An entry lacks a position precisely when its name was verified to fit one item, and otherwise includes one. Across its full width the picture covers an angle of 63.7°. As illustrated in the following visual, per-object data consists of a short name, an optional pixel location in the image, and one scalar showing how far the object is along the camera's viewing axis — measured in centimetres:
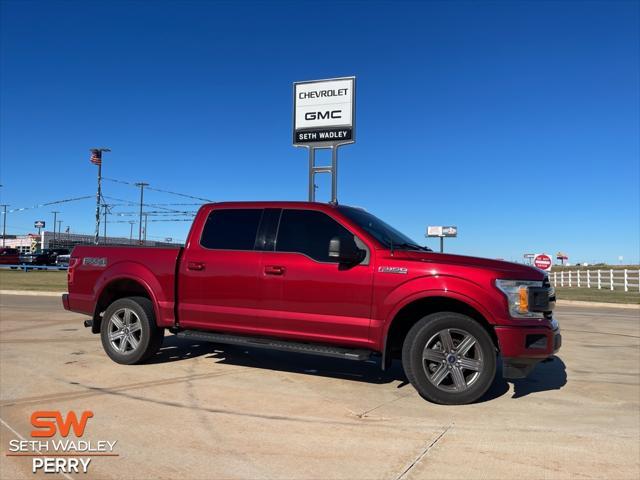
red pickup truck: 491
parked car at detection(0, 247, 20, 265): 5256
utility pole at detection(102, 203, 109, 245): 6850
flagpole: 4794
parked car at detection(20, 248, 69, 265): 5502
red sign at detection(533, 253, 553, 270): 2176
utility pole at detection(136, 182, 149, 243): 6462
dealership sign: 1498
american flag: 4806
